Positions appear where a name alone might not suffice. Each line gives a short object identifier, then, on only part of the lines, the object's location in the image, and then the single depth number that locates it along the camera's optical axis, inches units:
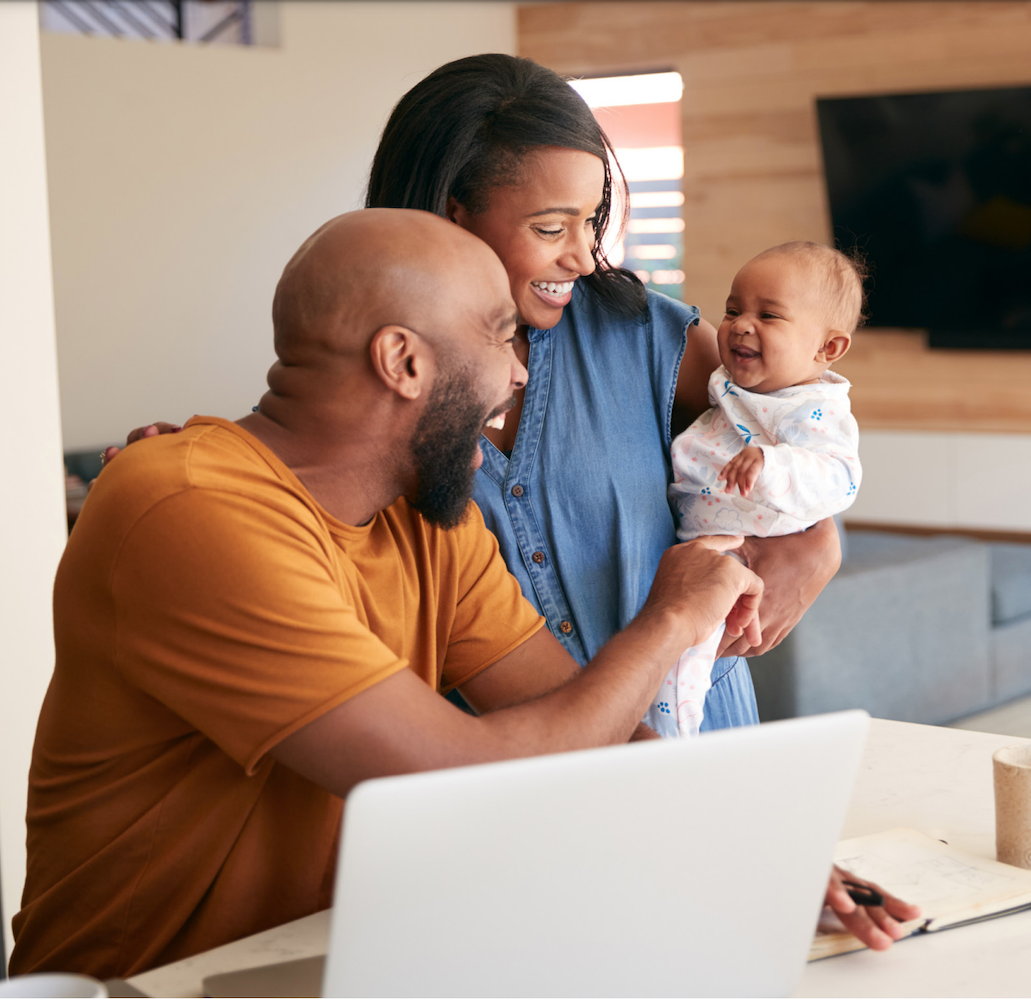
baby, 62.0
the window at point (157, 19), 209.5
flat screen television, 202.7
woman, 56.3
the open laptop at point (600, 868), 27.8
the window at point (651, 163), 242.8
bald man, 38.2
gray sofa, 133.0
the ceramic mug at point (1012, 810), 43.9
